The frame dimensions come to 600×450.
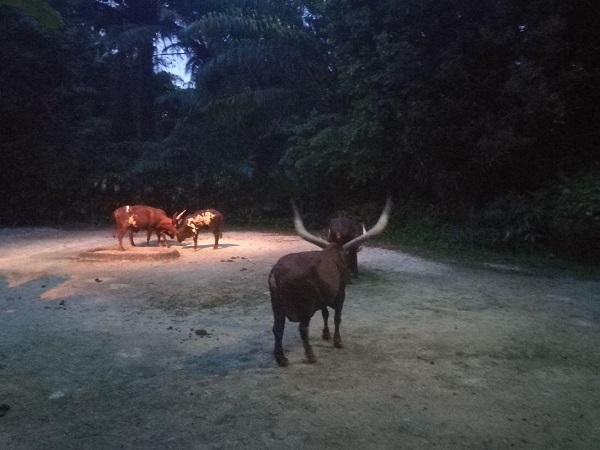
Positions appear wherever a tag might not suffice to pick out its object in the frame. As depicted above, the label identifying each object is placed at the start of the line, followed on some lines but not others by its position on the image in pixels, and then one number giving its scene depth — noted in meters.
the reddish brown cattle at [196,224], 11.41
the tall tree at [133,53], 20.69
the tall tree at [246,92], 16.55
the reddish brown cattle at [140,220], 10.74
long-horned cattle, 4.28
